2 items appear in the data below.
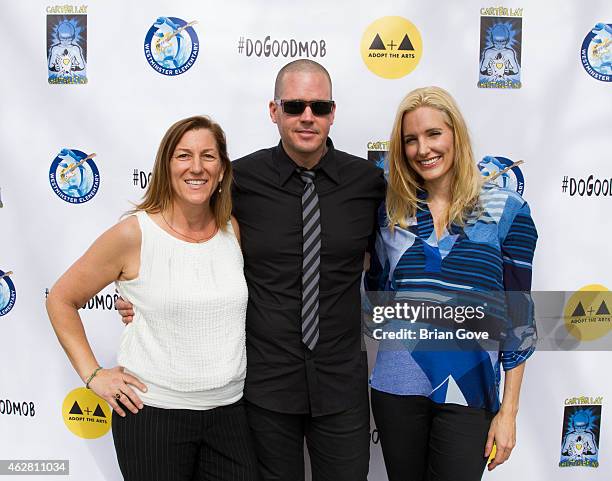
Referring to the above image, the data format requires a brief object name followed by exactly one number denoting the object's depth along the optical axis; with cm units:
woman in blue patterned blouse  140
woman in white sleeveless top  134
